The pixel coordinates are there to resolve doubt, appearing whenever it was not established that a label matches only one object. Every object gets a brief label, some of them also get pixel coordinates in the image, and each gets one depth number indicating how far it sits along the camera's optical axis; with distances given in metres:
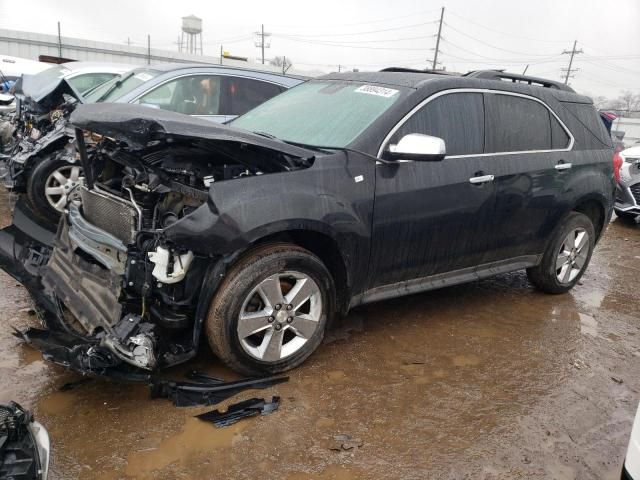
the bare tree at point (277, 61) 41.75
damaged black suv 2.72
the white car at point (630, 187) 8.45
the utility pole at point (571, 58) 56.59
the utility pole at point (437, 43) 47.34
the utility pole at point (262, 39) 57.19
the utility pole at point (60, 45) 30.72
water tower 53.56
